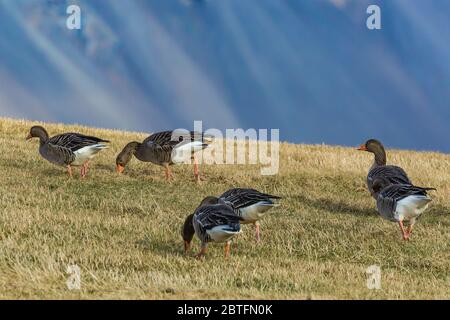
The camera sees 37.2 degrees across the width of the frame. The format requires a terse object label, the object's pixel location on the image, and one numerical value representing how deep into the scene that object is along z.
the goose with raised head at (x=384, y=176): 19.19
